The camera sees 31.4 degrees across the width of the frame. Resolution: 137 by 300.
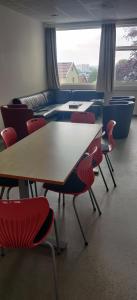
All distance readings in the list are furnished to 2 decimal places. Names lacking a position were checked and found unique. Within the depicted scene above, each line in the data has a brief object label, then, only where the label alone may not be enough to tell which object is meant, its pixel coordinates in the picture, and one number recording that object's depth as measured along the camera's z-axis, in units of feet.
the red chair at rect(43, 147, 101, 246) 6.17
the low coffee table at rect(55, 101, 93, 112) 15.88
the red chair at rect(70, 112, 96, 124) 11.23
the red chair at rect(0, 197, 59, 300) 4.08
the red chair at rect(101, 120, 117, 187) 9.39
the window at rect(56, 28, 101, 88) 22.83
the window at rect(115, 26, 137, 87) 21.62
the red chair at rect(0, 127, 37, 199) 8.13
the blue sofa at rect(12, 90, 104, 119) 18.22
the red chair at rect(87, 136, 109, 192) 7.40
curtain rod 20.66
